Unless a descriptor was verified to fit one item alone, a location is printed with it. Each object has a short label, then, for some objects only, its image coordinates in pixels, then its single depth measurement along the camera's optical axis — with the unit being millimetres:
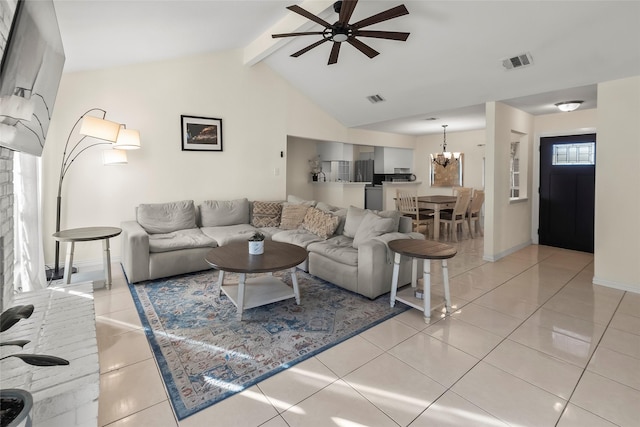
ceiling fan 2496
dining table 5774
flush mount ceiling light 4275
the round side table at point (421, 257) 2568
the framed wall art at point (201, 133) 4613
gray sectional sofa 3068
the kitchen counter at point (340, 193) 6734
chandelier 7498
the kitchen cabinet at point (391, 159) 7977
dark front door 4823
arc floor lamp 3150
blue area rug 1834
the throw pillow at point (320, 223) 3965
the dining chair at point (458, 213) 5764
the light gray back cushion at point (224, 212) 4559
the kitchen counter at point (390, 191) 7887
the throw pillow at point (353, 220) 3723
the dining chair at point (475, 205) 6109
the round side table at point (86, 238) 3056
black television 1154
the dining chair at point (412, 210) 5945
